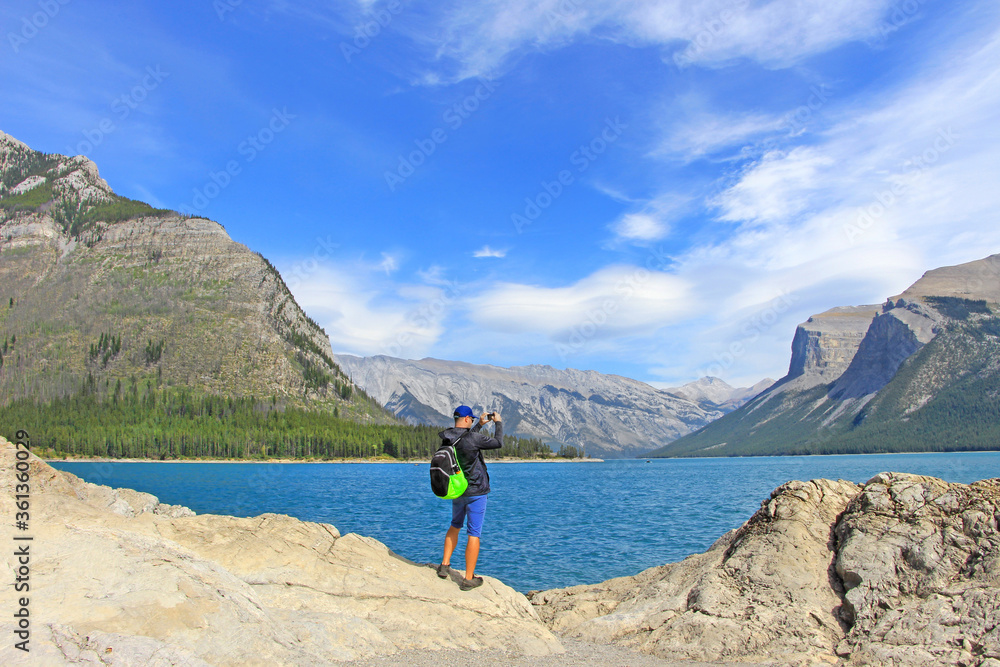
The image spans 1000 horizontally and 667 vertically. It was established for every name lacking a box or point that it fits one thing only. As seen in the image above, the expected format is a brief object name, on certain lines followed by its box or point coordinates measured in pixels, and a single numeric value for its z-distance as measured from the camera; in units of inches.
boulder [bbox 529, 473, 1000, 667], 431.2
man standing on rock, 479.2
